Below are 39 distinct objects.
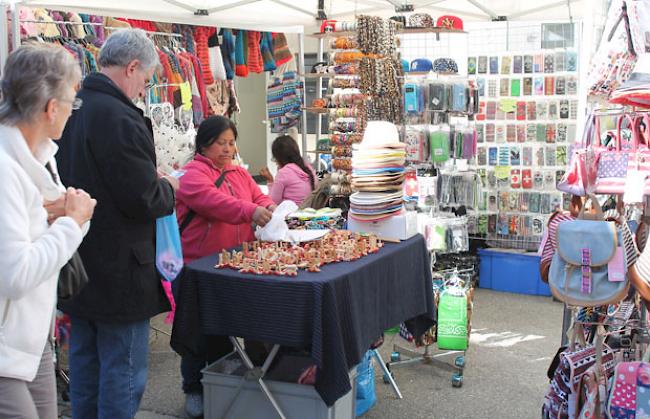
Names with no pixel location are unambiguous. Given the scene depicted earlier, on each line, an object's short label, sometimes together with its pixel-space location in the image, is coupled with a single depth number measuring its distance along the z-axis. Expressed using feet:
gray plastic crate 10.36
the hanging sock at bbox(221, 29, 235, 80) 22.25
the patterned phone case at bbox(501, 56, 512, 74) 21.83
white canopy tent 17.25
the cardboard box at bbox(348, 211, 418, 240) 12.38
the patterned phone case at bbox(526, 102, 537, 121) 21.61
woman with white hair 5.88
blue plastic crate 21.26
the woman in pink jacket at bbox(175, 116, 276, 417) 11.59
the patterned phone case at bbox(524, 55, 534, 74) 21.54
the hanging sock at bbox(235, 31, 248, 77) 22.79
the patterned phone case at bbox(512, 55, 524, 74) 21.66
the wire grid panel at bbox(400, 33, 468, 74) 20.40
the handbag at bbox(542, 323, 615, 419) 10.36
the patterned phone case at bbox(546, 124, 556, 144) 21.42
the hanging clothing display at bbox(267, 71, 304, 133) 24.25
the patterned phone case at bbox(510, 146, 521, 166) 21.93
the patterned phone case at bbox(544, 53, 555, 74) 21.30
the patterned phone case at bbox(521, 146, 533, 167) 21.76
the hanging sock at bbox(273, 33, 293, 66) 24.29
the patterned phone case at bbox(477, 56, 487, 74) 22.13
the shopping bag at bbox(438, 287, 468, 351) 14.73
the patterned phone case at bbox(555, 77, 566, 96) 21.16
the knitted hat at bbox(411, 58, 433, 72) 18.34
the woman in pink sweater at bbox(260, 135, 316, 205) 17.34
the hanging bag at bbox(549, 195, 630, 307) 9.78
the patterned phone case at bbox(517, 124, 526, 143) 21.81
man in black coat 8.77
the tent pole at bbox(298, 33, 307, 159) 23.75
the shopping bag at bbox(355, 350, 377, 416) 12.57
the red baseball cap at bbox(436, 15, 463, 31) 18.10
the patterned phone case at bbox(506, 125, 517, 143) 21.93
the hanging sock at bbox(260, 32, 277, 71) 23.82
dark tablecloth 9.30
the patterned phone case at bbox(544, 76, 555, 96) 21.31
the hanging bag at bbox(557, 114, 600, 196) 10.18
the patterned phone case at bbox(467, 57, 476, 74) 22.26
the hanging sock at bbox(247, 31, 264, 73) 23.24
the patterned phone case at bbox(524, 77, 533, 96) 21.59
